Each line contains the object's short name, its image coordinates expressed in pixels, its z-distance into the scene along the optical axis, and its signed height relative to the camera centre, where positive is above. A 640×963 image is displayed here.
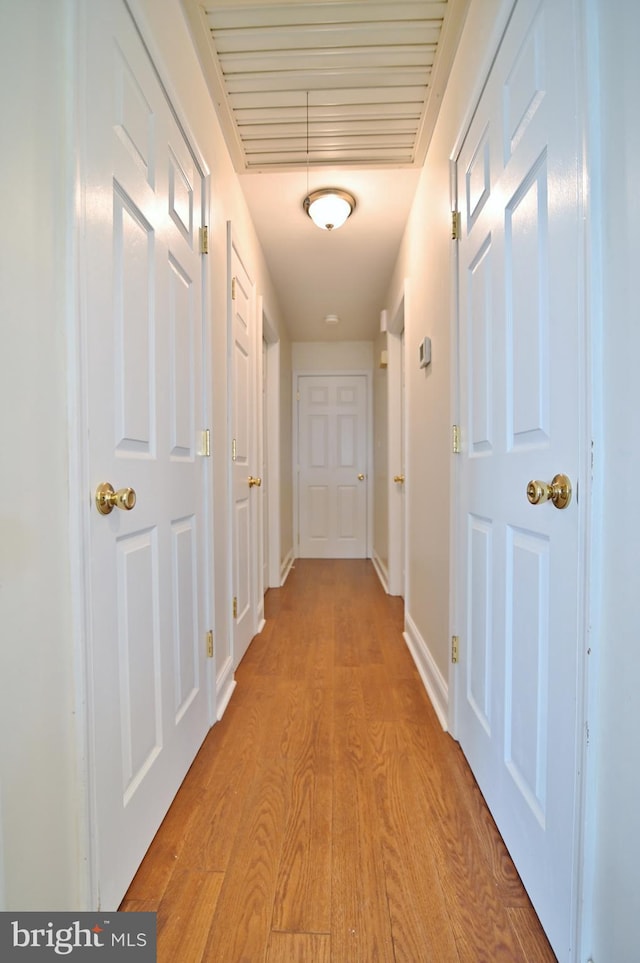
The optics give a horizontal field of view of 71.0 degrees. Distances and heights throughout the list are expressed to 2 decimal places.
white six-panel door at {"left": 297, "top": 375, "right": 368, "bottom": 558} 4.85 +0.01
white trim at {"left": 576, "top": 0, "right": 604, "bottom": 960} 0.70 +0.07
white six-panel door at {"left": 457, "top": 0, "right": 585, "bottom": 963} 0.77 +0.04
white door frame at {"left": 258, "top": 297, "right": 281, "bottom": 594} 3.58 +0.13
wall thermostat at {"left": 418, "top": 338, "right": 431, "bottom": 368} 1.95 +0.52
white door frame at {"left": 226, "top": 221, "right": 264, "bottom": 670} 2.51 -0.25
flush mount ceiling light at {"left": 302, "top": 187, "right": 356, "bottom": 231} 2.26 +1.32
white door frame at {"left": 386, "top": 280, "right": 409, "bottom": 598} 3.29 +0.10
